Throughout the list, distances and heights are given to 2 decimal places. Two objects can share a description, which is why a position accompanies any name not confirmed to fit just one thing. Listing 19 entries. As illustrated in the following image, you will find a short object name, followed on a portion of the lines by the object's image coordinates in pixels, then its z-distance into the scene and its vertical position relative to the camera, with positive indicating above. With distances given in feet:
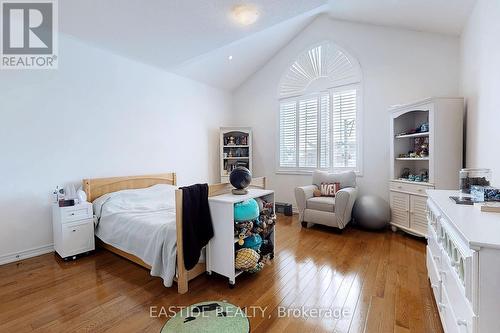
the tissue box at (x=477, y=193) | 5.23 -0.66
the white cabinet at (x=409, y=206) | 10.13 -1.91
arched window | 13.67 +3.17
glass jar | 6.17 -0.38
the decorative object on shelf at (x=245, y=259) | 7.10 -2.84
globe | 7.71 -0.51
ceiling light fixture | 9.35 +5.99
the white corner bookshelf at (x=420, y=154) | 9.48 +0.41
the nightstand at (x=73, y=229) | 9.12 -2.58
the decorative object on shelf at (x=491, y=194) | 5.12 -0.65
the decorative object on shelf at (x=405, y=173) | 11.60 -0.47
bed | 6.88 -2.01
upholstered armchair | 11.48 -1.93
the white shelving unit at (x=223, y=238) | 6.95 -2.21
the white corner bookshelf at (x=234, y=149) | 16.96 +1.03
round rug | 5.39 -3.68
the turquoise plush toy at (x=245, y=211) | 7.04 -1.42
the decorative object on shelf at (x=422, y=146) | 10.53 +0.77
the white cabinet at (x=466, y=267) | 3.07 -1.57
